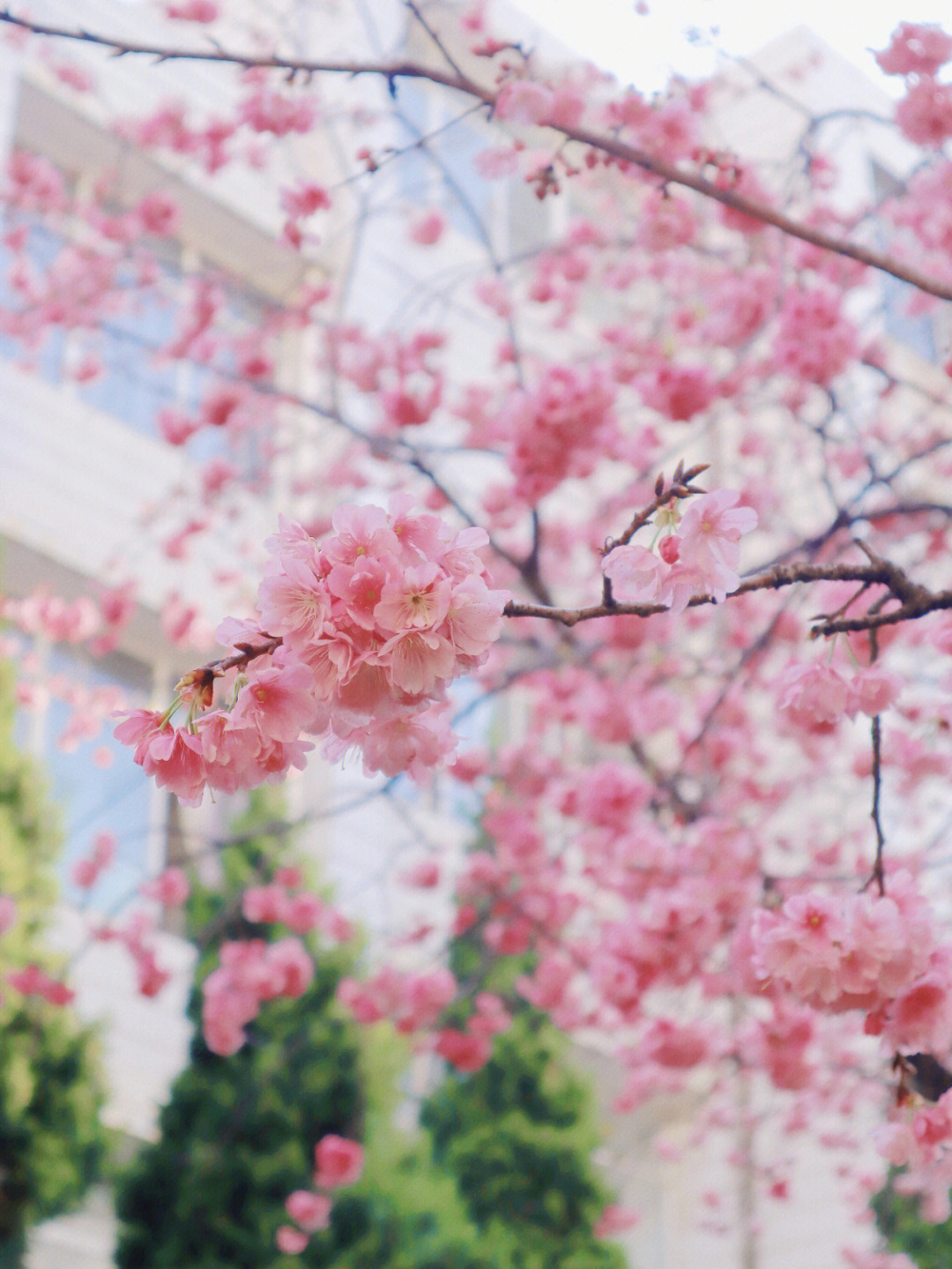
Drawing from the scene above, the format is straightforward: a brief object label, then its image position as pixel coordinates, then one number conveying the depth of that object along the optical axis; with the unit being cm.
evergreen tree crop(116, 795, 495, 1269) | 636
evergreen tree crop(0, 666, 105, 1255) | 619
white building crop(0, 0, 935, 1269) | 823
